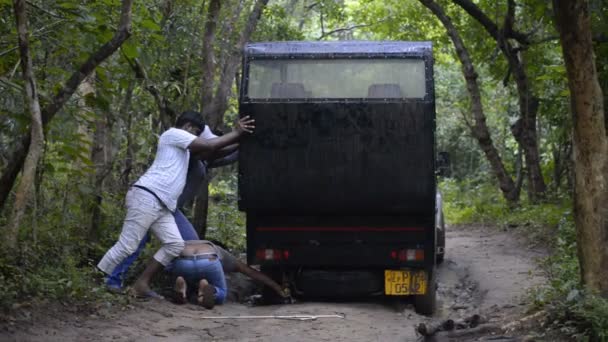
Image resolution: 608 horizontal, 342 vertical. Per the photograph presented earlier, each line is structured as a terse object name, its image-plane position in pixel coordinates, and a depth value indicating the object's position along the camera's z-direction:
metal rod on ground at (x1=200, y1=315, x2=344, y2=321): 9.00
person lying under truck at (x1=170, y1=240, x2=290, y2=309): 9.64
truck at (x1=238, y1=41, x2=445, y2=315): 9.58
